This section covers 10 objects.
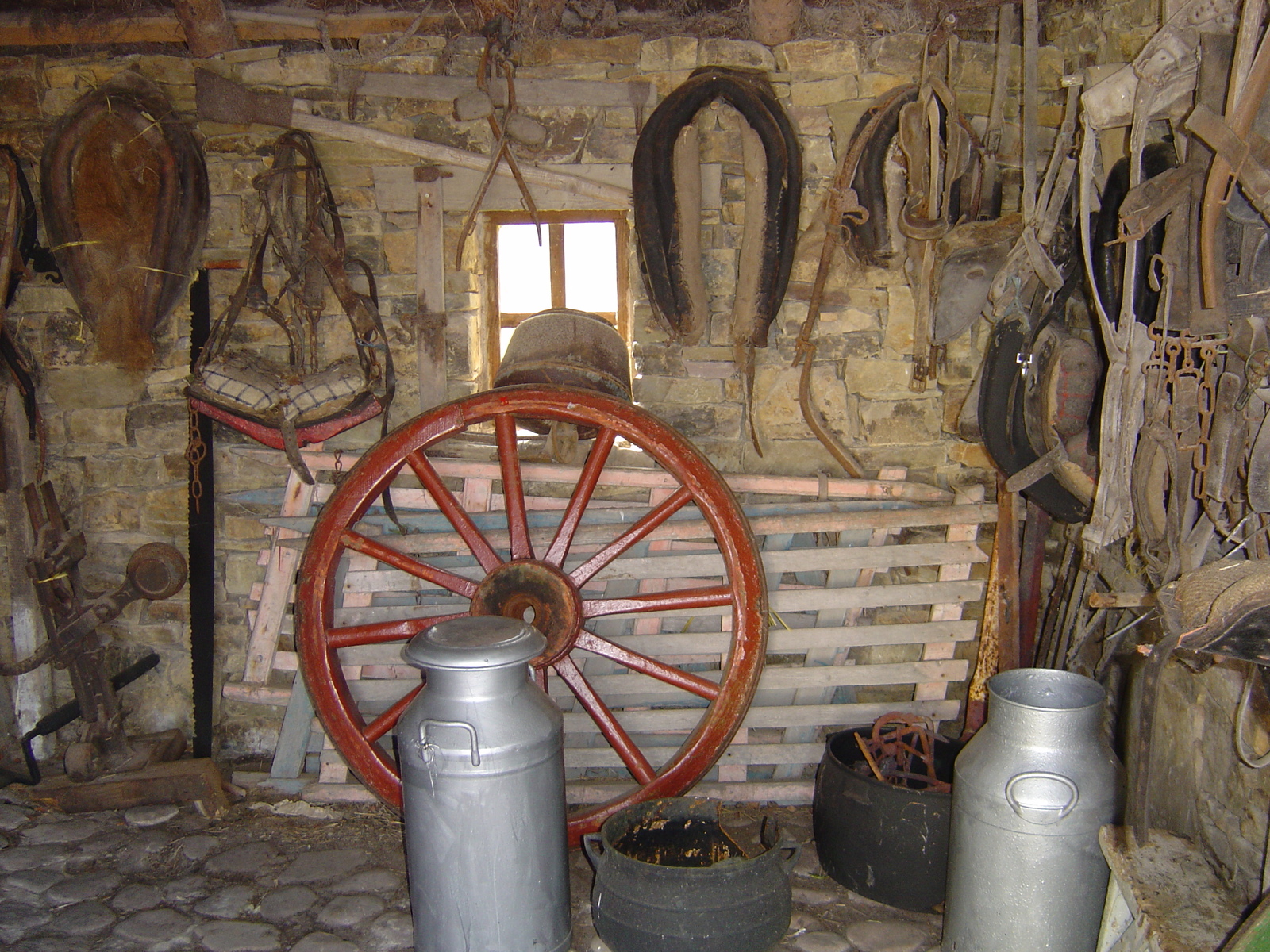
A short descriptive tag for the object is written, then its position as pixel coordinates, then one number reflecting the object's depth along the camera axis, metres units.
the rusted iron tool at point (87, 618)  3.50
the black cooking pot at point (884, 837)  2.69
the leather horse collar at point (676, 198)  3.18
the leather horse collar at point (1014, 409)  2.95
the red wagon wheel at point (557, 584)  2.95
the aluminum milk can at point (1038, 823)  2.21
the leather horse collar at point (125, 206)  3.40
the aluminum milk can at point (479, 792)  2.37
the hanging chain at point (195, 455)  3.57
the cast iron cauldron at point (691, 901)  2.42
